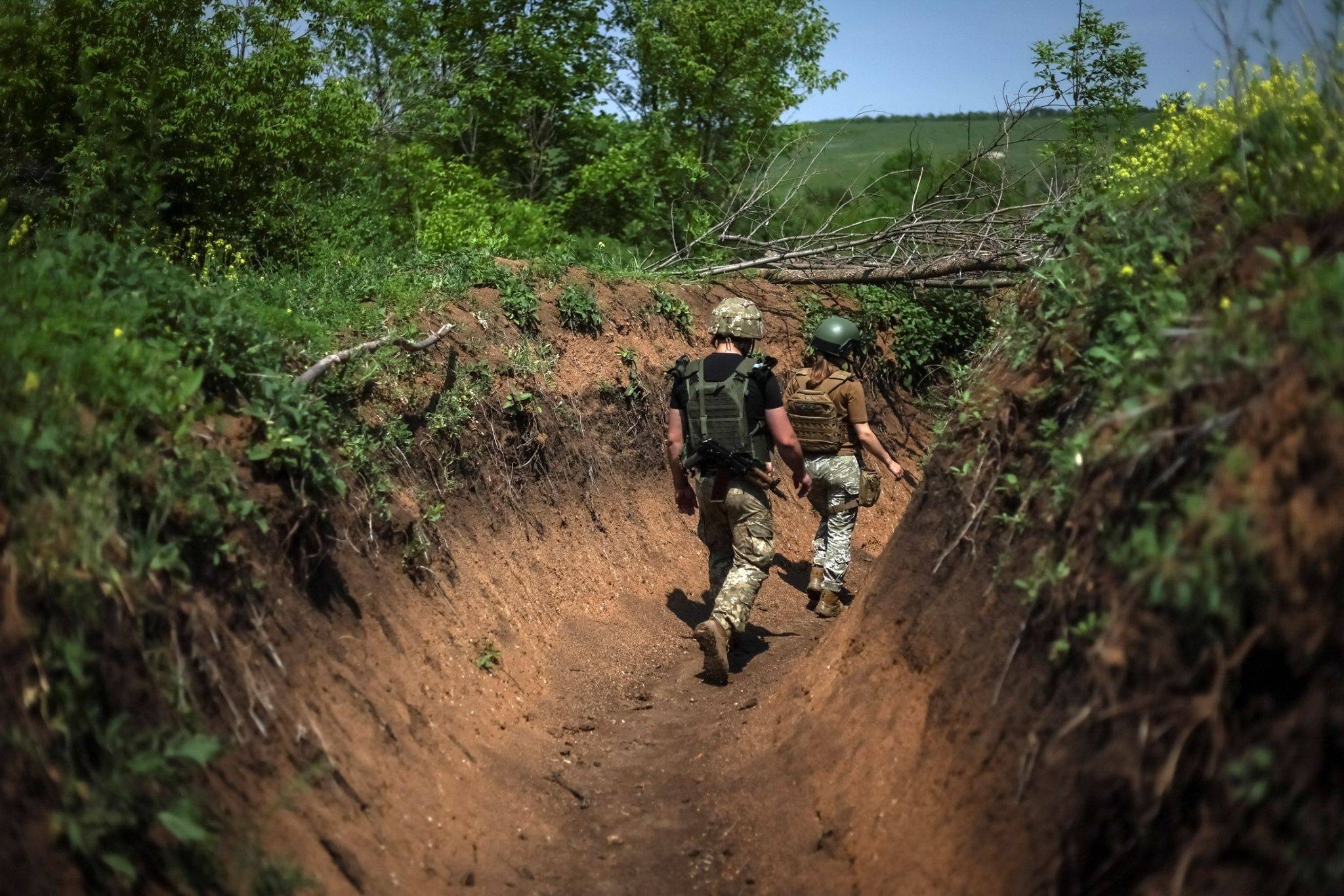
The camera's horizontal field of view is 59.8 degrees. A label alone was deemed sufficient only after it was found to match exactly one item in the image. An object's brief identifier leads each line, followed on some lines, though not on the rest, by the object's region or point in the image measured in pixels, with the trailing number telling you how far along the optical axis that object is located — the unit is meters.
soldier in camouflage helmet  7.97
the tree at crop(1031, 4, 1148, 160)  13.27
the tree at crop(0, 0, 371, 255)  8.95
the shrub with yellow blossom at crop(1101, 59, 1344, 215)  4.24
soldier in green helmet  9.46
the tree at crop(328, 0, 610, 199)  17.55
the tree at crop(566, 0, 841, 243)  18.23
